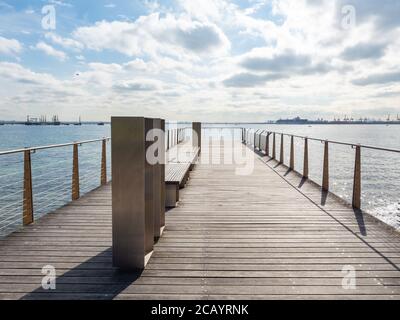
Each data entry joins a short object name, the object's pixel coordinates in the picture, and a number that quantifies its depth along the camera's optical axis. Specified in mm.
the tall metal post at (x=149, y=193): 3000
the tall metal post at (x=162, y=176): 3542
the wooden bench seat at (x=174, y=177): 4887
